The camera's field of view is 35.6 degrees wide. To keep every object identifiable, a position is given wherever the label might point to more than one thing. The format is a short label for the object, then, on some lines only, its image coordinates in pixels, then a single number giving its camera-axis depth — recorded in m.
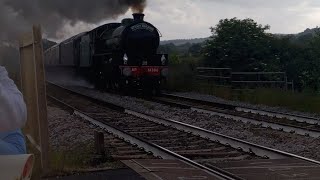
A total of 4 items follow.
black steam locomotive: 20.89
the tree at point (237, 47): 31.16
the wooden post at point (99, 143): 7.04
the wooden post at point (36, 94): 4.92
